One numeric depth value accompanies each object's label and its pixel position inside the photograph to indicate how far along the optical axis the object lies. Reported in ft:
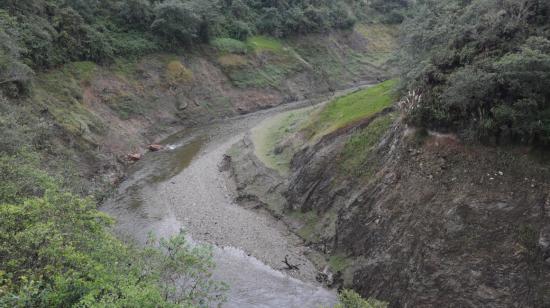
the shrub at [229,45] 258.86
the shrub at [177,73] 224.59
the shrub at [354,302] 62.64
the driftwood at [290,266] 101.12
